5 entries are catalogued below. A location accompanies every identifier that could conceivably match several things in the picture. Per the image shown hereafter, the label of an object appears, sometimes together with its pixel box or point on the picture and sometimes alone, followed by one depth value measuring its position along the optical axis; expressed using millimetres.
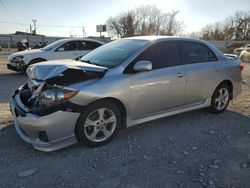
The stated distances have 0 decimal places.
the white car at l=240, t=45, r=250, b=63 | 14487
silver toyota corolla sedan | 2395
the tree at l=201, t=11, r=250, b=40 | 44433
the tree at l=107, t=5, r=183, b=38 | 39171
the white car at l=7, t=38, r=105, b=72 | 7182
